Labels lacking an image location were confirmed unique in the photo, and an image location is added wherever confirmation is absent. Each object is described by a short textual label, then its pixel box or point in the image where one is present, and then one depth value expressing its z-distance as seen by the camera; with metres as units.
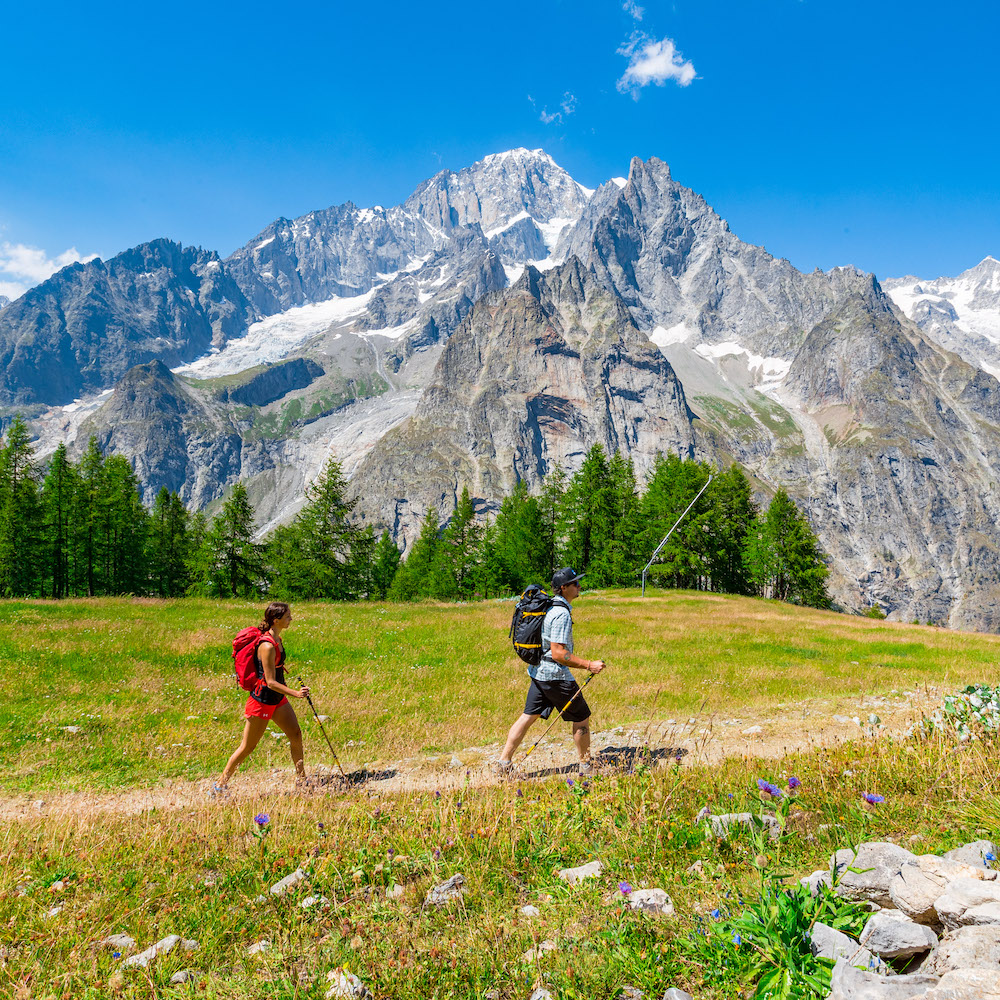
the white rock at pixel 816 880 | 3.53
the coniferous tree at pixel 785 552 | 53.94
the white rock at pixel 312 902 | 4.16
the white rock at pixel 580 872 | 4.40
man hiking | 7.99
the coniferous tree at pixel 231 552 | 49.41
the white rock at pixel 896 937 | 2.70
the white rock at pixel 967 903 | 2.73
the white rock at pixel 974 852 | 3.59
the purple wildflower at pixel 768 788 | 4.67
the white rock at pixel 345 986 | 3.22
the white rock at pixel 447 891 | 4.20
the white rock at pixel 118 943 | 3.80
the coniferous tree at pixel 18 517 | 42.94
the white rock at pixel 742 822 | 4.63
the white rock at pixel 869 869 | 3.29
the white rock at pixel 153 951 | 3.54
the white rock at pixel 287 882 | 4.45
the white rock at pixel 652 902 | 3.71
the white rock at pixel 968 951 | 2.41
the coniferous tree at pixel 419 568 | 63.94
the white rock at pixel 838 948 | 2.71
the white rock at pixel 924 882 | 3.02
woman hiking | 8.03
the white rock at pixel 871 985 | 2.36
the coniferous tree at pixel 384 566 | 69.50
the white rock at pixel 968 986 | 2.16
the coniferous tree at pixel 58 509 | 44.56
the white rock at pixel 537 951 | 3.50
